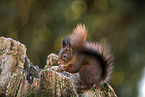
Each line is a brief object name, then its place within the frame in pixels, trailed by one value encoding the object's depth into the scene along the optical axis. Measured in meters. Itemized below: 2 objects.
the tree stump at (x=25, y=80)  4.58
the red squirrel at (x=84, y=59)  4.74
